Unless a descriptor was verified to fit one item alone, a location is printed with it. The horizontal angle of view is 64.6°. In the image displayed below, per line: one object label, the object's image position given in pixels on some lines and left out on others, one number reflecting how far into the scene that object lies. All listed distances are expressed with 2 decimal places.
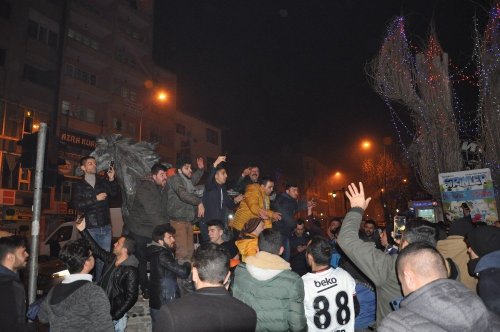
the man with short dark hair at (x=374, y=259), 4.13
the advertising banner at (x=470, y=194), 13.84
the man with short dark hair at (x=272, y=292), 4.54
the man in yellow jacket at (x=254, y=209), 8.23
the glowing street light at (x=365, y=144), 31.42
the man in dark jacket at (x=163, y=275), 6.16
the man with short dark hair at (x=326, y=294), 4.92
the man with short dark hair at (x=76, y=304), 4.12
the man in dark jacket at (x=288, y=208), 9.18
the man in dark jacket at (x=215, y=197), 8.34
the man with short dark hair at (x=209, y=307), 2.98
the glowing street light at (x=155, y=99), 38.84
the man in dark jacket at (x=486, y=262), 3.72
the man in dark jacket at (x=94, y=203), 7.27
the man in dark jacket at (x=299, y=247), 9.04
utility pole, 6.33
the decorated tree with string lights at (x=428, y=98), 16.39
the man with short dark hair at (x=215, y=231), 7.21
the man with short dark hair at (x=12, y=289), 4.23
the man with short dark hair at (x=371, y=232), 10.06
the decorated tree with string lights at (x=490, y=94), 13.82
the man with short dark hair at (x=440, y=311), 2.46
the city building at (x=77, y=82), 27.39
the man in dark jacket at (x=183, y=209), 7.77
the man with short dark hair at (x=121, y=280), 5.63
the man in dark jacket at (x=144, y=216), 7.39
